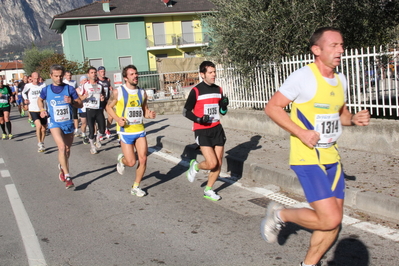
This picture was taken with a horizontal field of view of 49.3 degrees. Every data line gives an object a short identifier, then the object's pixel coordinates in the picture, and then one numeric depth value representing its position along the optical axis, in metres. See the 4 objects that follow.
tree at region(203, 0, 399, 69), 9.89
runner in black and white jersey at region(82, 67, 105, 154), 10.80
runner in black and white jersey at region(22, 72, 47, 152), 11.47
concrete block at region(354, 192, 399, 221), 4.83
